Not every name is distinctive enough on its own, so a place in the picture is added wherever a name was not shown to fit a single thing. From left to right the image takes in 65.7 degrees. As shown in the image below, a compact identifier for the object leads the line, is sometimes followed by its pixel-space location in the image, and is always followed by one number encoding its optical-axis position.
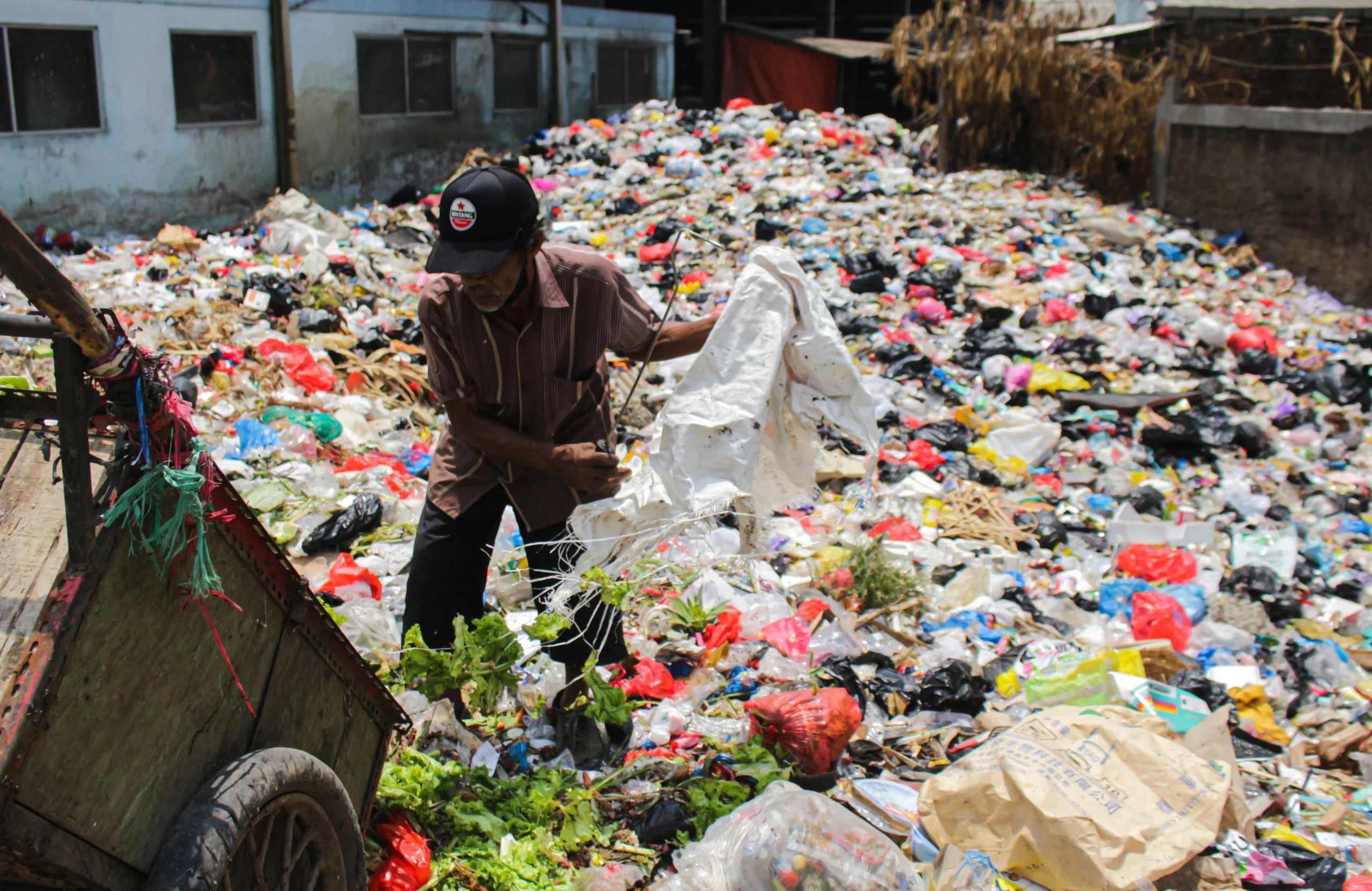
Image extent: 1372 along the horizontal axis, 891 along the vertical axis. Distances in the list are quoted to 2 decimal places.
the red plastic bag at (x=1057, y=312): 7.59
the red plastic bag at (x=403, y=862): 2.25
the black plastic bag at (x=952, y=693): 3.36
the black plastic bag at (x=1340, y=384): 6.53
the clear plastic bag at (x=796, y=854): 2.28
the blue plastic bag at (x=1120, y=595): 4.14
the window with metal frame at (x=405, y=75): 11.65
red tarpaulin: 17.30
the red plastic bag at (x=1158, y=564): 4.37
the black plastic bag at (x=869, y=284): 7.96
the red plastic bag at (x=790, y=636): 3.58
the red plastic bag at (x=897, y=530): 4.59
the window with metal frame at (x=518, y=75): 13.62
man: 2.54
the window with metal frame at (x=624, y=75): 15.55
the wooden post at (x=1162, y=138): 10.59
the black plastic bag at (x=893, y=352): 6.73
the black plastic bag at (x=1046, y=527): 4.79
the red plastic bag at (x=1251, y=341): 7.30
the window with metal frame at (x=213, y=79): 9.62
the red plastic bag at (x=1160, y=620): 3.91
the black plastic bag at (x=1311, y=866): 2.60
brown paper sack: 2.39
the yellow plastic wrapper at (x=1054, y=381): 6.44
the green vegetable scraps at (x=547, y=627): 2.53
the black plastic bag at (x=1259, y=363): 6.98
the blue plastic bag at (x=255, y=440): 4.85
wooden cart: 1.38
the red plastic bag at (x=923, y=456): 5.43
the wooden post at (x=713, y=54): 18.17
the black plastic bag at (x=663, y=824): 2.57
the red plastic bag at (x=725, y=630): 3.59
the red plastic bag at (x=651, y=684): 3.26
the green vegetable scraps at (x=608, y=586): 2.49
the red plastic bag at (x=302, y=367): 5.75
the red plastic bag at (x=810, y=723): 2.81
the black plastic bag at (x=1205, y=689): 3.47
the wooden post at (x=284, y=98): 10.27
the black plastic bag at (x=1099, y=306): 7.70
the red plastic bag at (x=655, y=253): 8.73
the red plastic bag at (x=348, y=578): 3.73
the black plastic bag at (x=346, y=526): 4.18
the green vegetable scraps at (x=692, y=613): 3.15
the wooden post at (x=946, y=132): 11.96
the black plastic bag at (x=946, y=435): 5.67
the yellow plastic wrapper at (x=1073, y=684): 3.23
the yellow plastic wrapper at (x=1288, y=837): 2.77
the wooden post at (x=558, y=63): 14.06
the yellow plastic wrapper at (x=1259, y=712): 3.42
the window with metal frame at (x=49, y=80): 8.33
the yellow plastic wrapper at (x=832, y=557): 4.26
